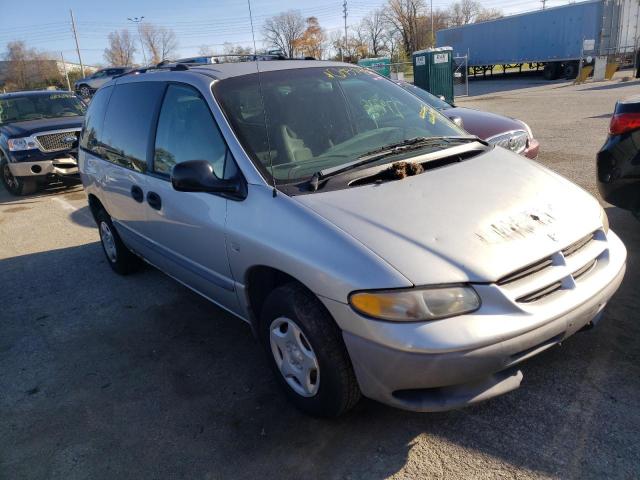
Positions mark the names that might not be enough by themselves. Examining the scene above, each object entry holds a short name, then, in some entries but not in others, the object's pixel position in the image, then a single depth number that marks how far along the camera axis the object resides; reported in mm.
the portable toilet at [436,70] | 16203
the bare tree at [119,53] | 56125
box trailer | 24625
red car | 6320
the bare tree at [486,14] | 79438
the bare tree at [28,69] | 52094
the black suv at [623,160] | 3805
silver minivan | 2129
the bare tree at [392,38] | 65125
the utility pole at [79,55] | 49781
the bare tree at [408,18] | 63594
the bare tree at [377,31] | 65750
